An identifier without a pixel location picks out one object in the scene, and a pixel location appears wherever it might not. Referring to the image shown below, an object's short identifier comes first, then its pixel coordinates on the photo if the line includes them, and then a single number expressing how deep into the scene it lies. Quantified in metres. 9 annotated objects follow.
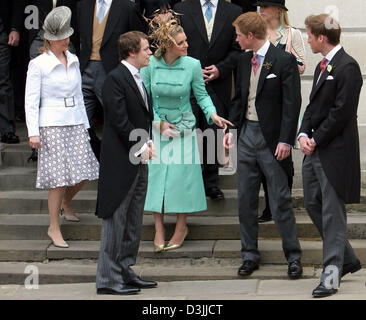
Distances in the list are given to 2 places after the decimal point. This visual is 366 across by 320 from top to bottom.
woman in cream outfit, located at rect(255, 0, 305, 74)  17.00
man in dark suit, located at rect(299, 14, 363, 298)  14.37
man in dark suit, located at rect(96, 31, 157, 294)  14.70
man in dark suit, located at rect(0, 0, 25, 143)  20.77
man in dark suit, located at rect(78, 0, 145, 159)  18.45
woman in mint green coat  16.75
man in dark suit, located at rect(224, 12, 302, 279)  15.54
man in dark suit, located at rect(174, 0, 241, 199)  18.06
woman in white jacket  16.78
